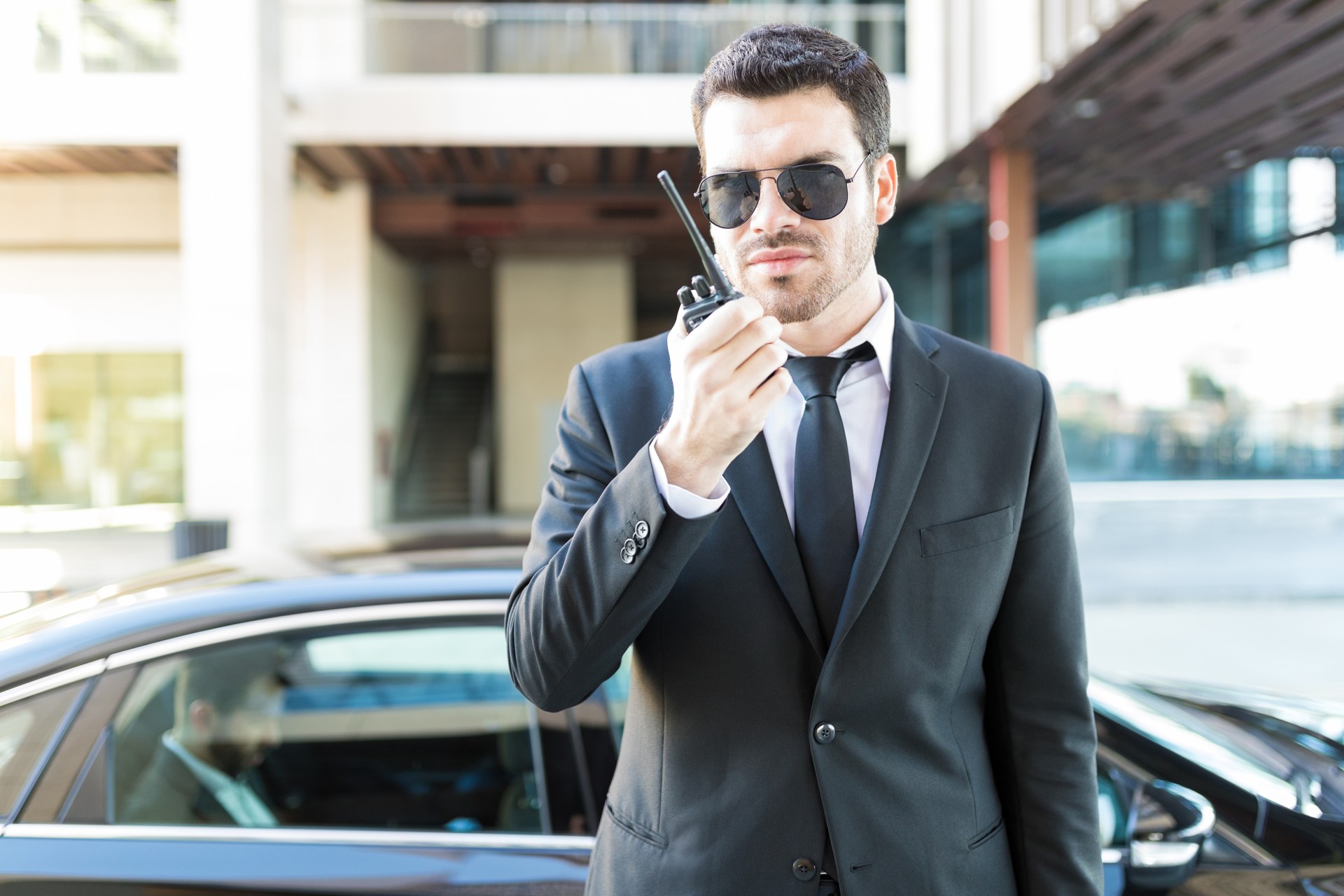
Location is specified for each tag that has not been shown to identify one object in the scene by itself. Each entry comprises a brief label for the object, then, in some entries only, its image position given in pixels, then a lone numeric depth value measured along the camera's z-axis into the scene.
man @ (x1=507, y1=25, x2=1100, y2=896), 1.28
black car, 1.93
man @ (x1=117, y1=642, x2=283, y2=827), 2.25
